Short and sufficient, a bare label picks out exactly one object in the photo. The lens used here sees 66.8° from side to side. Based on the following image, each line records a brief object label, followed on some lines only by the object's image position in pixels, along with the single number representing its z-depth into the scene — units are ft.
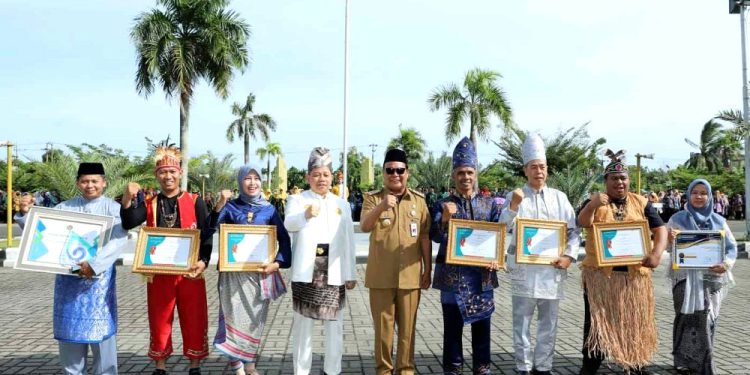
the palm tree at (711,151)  164.25
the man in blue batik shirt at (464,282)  14.88
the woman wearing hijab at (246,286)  15.34
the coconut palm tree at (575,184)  57.36
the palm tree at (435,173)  142.00
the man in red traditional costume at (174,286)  15.44
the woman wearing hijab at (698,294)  16.03
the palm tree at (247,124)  149.48
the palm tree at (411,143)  153.89
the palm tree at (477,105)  80.69
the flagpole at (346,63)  61.41
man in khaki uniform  14.85
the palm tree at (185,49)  65.77
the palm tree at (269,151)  182.29
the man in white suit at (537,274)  15.21
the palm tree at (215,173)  138.21
